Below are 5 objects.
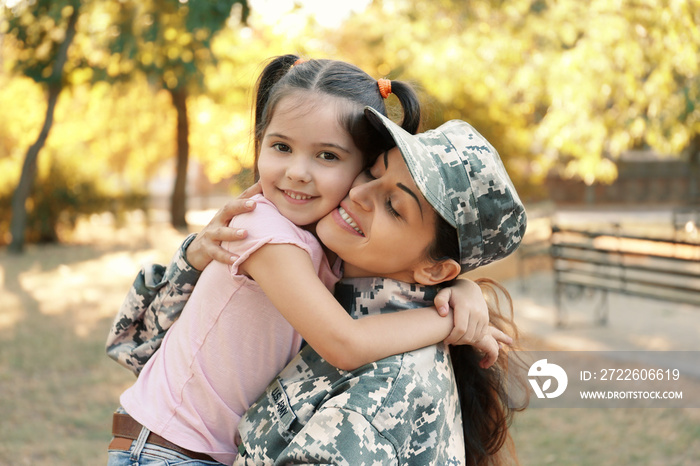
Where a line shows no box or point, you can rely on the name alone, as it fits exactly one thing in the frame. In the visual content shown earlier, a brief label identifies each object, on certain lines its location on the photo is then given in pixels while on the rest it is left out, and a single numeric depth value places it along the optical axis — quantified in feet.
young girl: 5.42
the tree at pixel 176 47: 24.48
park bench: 21.02
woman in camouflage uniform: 4.96
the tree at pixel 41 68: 42.55
